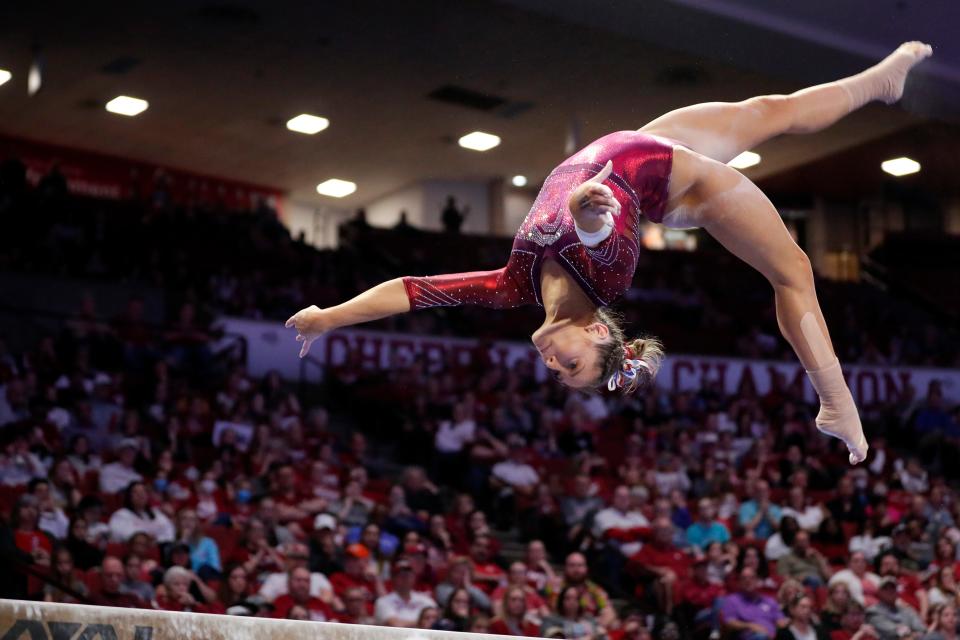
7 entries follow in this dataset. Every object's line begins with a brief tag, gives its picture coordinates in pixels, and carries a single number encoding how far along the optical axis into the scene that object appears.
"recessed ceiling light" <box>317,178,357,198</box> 16.83
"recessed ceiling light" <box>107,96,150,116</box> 13.12
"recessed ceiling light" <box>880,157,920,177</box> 14.04
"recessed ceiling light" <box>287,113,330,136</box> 13.27
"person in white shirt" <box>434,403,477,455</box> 9.48
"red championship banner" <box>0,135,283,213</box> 14.91
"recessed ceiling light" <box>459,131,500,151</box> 13.60
